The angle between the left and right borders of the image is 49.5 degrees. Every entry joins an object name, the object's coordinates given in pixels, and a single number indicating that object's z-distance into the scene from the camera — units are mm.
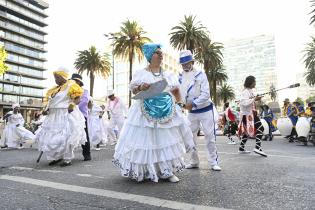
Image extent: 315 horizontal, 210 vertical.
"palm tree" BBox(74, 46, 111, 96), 46938
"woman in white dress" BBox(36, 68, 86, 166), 7000
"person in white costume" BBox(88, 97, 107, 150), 11914
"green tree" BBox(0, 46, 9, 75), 30688
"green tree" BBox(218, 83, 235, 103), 90312
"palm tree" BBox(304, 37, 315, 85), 53188
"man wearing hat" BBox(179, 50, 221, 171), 5934
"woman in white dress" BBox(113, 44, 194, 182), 4758
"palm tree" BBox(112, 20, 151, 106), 39938
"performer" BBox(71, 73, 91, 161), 8070
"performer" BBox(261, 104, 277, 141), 16677
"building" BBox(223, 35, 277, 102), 181500
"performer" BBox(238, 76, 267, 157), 8273
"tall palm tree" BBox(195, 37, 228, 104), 43669
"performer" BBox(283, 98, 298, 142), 14862
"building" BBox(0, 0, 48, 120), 90000
